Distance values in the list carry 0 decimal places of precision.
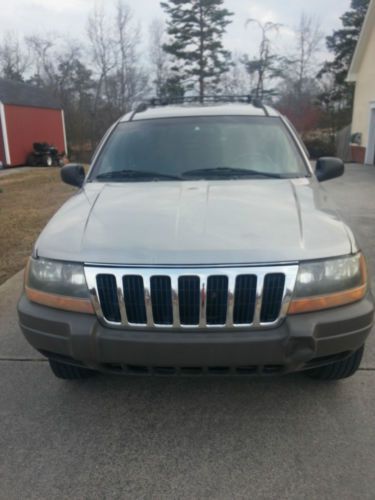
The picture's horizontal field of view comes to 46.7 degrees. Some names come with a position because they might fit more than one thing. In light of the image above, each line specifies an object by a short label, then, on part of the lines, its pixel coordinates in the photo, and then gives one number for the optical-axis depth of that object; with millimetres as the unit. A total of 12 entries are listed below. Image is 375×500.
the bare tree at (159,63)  43219
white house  18109
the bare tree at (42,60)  47231
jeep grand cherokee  2213
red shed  25375
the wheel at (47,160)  26703
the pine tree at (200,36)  38312
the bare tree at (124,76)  43281
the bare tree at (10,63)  47656
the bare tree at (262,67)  36522
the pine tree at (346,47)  34031
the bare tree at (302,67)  40594
